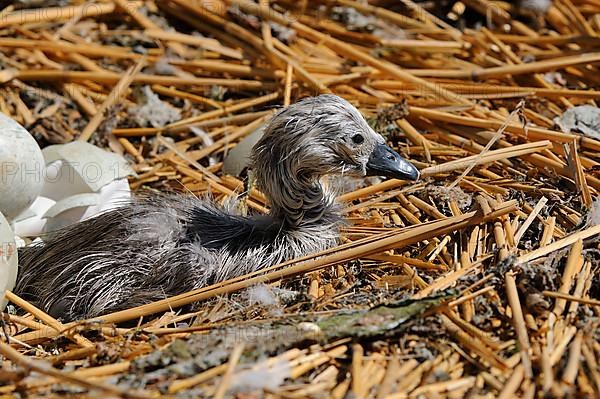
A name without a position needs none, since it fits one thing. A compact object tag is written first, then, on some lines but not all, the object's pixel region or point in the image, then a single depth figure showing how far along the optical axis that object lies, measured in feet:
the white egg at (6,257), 20.56
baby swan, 21.24
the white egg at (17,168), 22.49
